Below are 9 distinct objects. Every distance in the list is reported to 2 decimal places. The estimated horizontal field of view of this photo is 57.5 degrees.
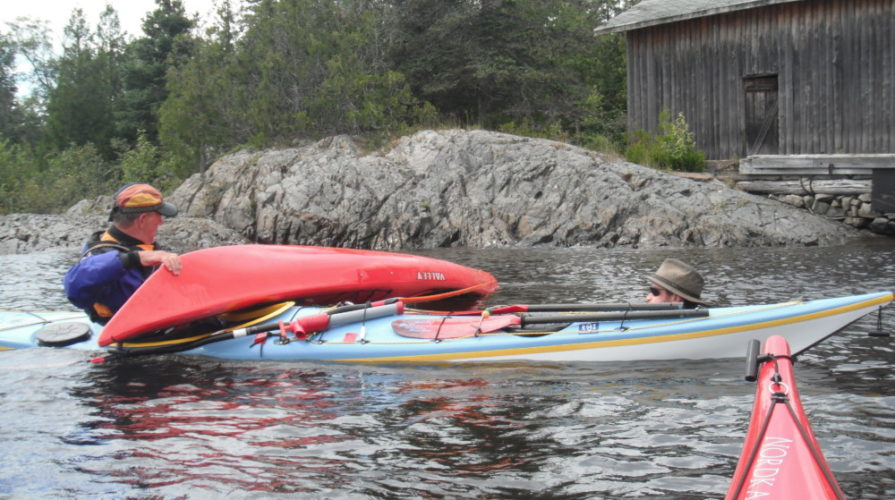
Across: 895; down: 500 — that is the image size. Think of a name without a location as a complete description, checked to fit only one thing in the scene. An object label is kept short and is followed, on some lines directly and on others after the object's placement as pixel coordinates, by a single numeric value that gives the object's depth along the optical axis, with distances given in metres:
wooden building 14.88
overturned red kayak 5.82
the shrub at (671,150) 16.50
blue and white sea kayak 5.07
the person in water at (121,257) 5.80
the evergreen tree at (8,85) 42.47
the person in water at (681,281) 5.50
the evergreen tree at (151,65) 29.25
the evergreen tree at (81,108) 31.27
